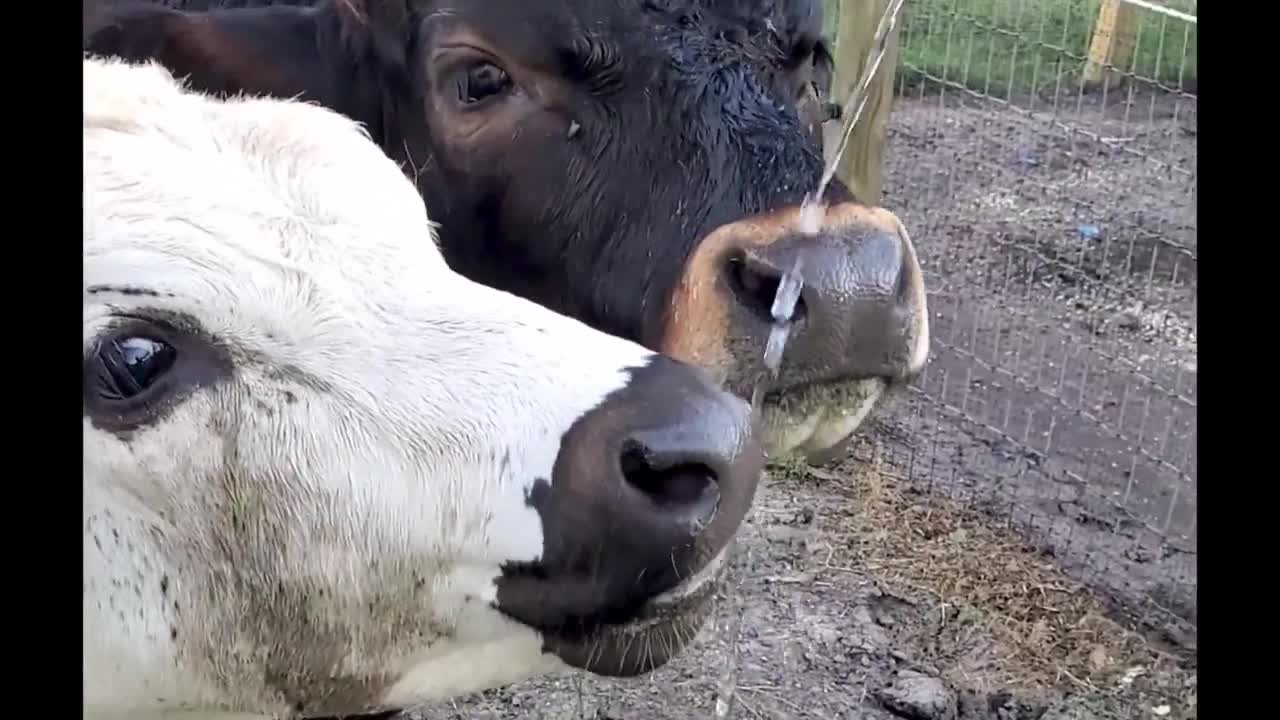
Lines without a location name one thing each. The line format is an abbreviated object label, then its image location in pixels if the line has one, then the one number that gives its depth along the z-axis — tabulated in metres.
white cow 1.28
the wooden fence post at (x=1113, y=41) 3.98
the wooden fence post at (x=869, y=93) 4.00
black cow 1.99
